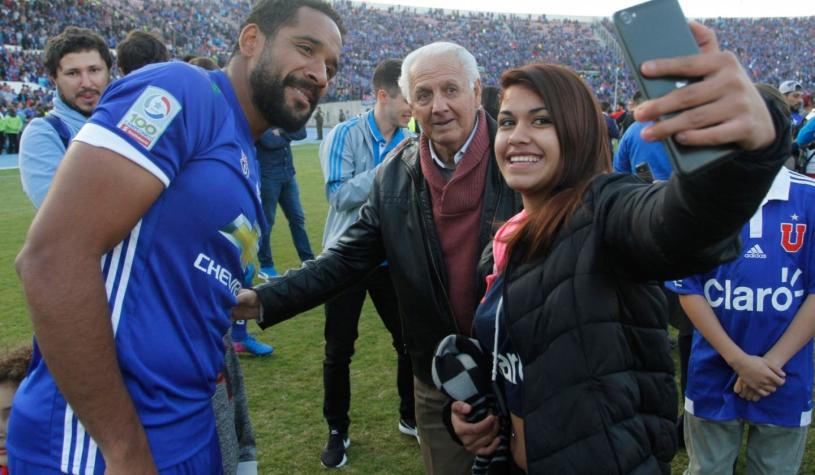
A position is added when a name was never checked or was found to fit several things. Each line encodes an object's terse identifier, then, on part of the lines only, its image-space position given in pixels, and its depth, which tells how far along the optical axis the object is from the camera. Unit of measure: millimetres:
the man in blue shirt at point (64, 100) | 2953
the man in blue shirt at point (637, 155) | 4234
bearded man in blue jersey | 1278
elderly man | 2449
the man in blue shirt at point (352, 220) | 3725
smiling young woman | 1396
